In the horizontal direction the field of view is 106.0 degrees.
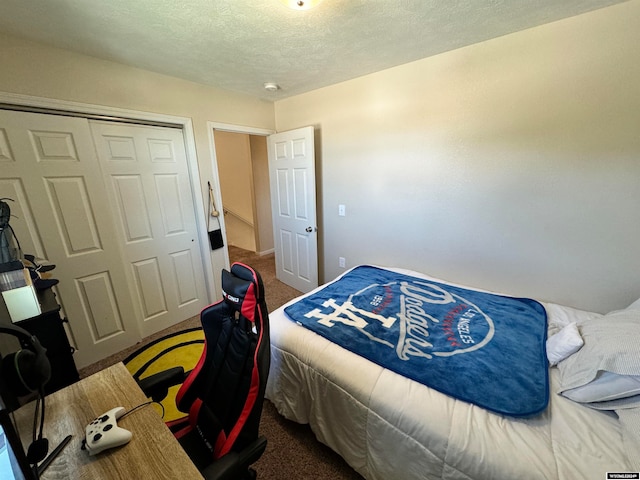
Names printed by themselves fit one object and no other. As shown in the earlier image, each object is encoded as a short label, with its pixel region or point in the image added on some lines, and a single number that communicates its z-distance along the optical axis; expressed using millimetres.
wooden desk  650
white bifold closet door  1642
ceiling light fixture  1221
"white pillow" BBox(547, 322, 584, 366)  1115
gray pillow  896
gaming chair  866
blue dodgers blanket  1048
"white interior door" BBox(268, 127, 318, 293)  2740
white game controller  684
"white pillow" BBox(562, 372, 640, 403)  865
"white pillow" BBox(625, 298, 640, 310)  1256
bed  813
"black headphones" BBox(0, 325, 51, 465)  593
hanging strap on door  2598
